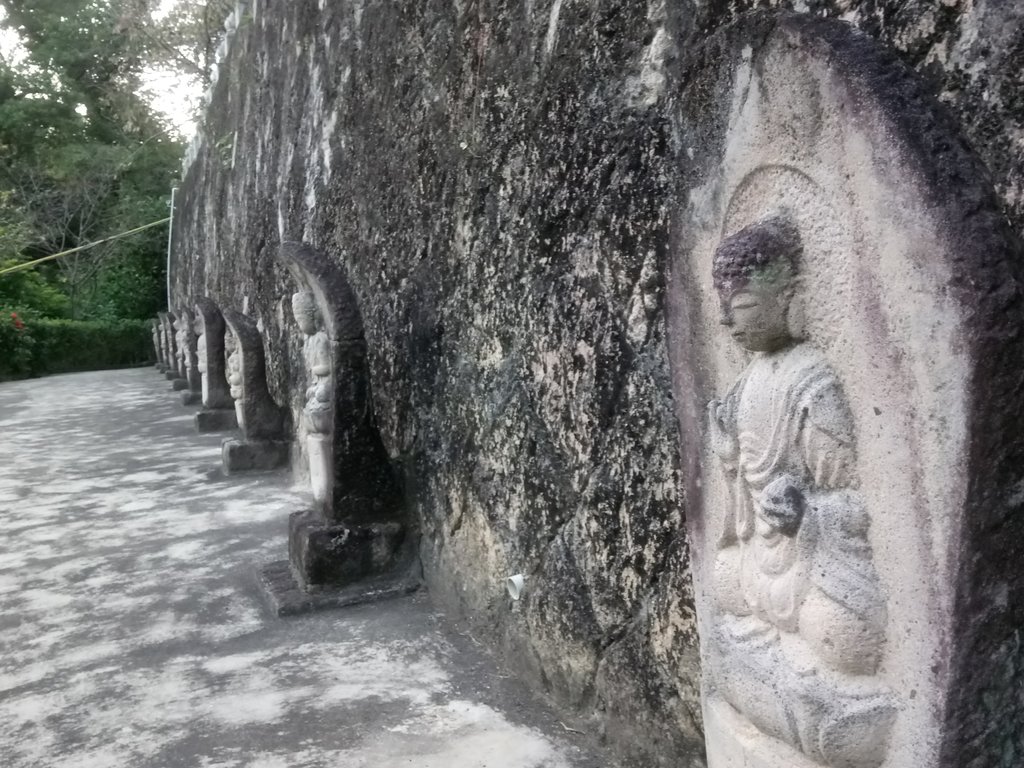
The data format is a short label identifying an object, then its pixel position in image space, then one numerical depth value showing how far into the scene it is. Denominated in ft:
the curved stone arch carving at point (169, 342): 47.89
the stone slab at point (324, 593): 12.14
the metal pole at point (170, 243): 57.67
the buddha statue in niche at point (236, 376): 22.57
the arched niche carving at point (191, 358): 34.99
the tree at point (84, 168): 69.72
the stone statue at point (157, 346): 58.11
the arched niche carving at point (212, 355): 26.91
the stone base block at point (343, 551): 12.39
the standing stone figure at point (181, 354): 38.70
